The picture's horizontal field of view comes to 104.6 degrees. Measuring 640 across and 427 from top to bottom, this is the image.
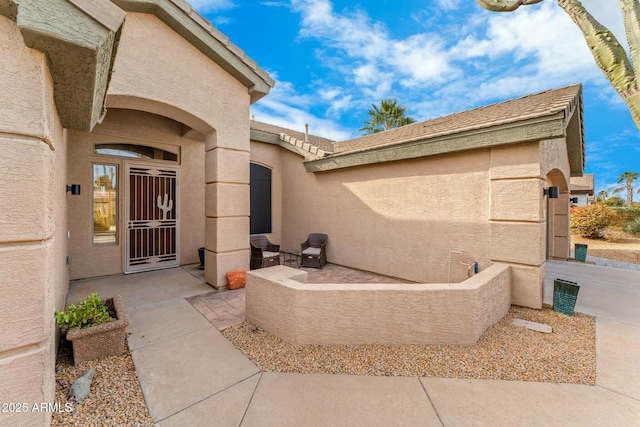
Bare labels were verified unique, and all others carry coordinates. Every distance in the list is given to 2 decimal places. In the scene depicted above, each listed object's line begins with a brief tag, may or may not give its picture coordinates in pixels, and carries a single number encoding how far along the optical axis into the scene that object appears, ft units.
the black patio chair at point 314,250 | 26.00
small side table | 27.02
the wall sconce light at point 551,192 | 17.27
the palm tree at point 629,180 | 95.76
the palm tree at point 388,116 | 65.46
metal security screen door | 23.54
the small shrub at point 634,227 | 49.75
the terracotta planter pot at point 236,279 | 19.39
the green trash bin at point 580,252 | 29.43
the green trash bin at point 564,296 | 14.82
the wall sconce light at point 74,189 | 18.93
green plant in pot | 10.13
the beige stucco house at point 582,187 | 77.63
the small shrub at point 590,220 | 49.24
